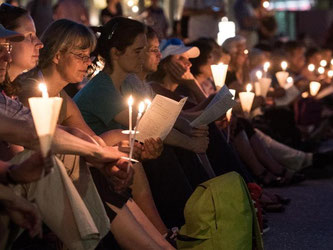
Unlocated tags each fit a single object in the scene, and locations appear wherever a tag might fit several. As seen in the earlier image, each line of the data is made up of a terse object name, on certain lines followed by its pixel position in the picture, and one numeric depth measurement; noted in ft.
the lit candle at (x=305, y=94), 47.08
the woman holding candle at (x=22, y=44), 22.87
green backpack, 21.22
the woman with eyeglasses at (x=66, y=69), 22.30
